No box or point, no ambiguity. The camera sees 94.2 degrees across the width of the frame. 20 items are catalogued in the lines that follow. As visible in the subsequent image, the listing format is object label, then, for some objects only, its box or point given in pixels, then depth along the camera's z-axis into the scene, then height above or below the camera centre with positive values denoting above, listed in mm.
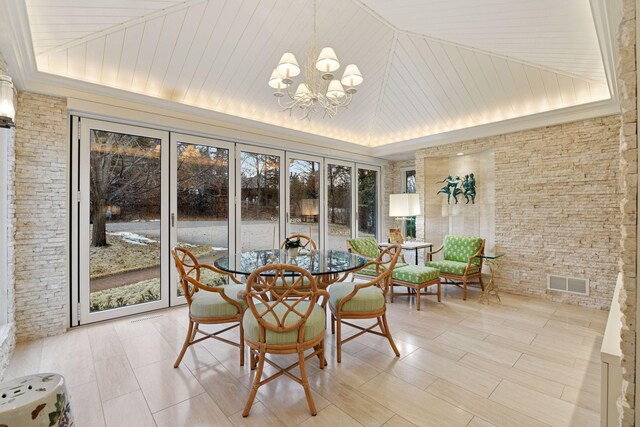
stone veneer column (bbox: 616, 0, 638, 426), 1100 +33
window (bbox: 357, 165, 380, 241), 6633 +316
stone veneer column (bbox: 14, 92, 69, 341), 2969 -4
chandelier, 2553 +1253
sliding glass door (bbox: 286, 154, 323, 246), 5305 +466
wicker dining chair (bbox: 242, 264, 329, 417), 1922 -764
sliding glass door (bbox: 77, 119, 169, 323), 3402 -53
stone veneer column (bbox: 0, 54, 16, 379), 2701 -258
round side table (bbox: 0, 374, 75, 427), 1217 -793
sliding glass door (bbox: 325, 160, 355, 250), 6086 +240
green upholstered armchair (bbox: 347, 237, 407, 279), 4391 -523
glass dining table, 2494 -446
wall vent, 4078 -980
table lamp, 5059 +172
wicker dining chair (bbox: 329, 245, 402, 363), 2574 -779
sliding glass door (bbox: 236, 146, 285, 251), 4645 +309
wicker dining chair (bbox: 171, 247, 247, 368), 2441 -778
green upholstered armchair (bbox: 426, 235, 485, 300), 4426 -733
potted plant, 3066 -333
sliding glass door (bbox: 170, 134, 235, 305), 4031 +249
